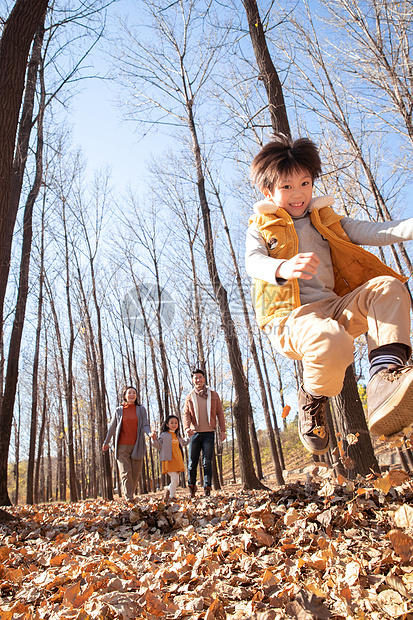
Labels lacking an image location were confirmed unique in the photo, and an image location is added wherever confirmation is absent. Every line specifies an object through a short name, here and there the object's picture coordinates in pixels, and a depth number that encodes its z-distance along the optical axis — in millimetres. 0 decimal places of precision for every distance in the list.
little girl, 7172
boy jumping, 2102
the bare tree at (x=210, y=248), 8398
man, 6703
